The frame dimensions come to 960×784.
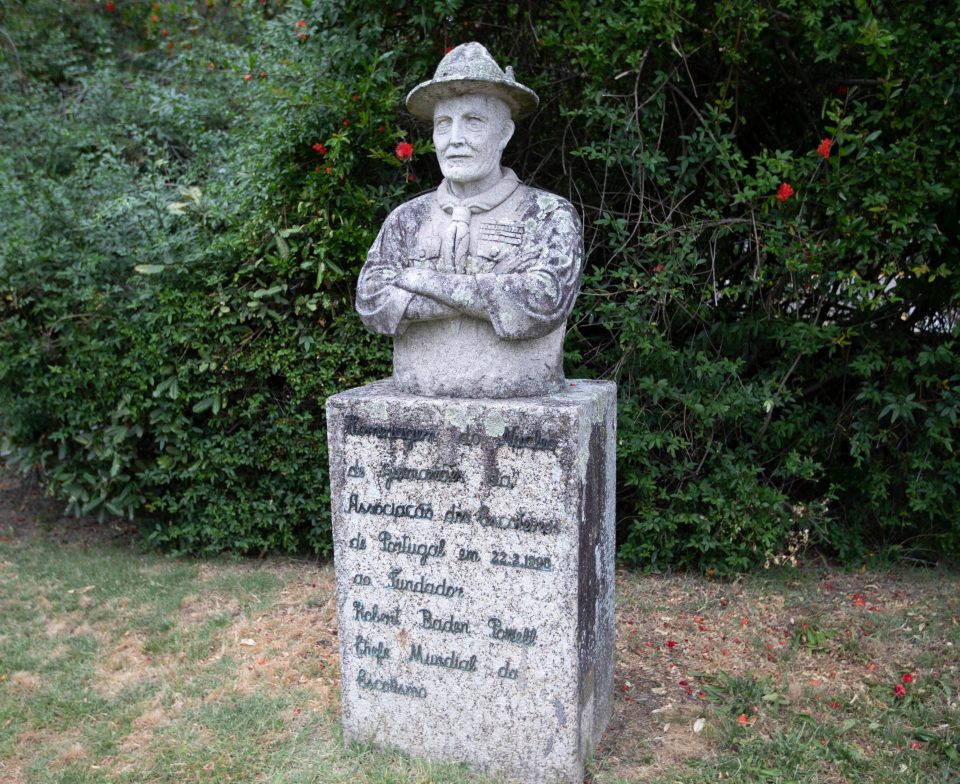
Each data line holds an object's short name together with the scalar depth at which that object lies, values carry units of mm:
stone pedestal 2881
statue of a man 2855
